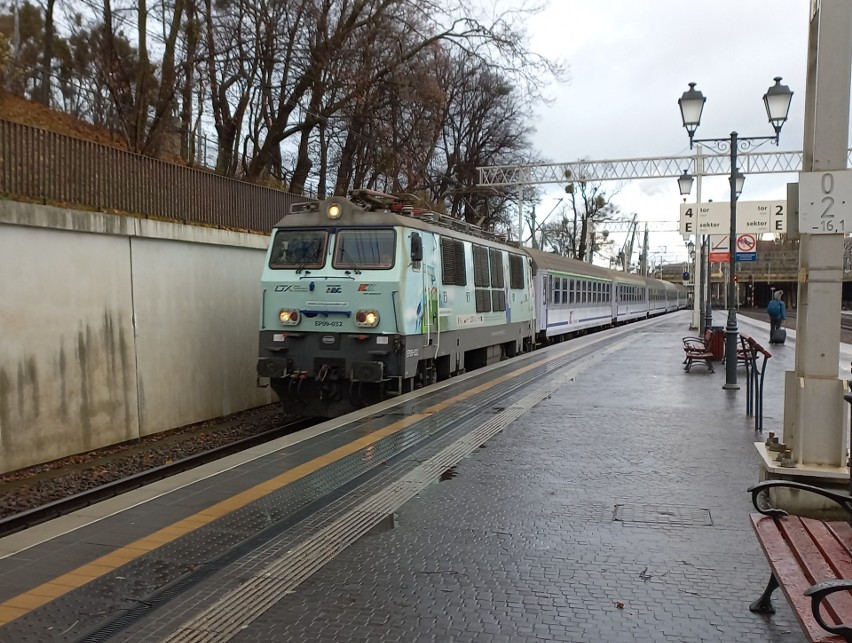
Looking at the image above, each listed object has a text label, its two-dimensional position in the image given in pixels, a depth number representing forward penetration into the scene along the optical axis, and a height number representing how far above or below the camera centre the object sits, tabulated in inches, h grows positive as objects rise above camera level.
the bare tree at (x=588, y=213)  2326.6 +267.4
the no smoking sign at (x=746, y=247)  796.0 +47.4
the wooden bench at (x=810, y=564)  100.3 -49.9
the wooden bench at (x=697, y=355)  554.6 -53.0
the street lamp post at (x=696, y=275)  1071.6 +22.3
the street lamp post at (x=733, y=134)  446.9 +136.6
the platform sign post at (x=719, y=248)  781.3 +46.1
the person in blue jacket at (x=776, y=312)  812.6 -27.0
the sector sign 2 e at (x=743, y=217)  811.4 +83.6
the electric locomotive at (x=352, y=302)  411.2 -7.4
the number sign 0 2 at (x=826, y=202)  186.7 +23.0
